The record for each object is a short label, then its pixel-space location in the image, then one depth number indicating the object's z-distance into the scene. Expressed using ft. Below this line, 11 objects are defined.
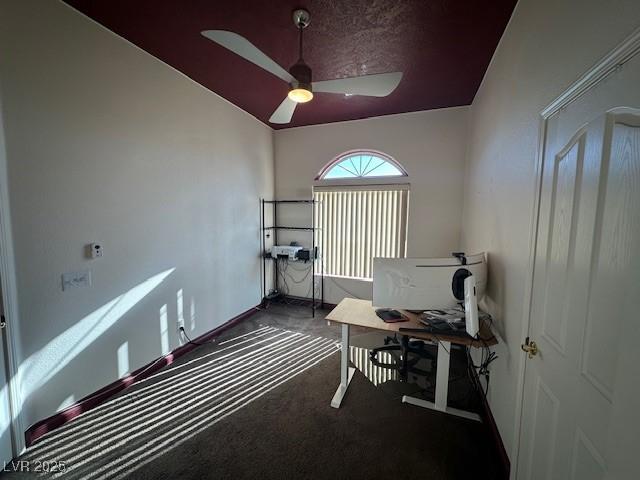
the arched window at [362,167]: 11.73
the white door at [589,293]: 2.07
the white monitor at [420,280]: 6.08
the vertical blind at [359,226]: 11.75
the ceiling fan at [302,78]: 4.78
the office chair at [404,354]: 7.80
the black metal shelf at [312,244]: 13.01
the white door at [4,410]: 4.76
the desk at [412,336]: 5.62
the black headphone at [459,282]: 5.76
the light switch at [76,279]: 5.72
